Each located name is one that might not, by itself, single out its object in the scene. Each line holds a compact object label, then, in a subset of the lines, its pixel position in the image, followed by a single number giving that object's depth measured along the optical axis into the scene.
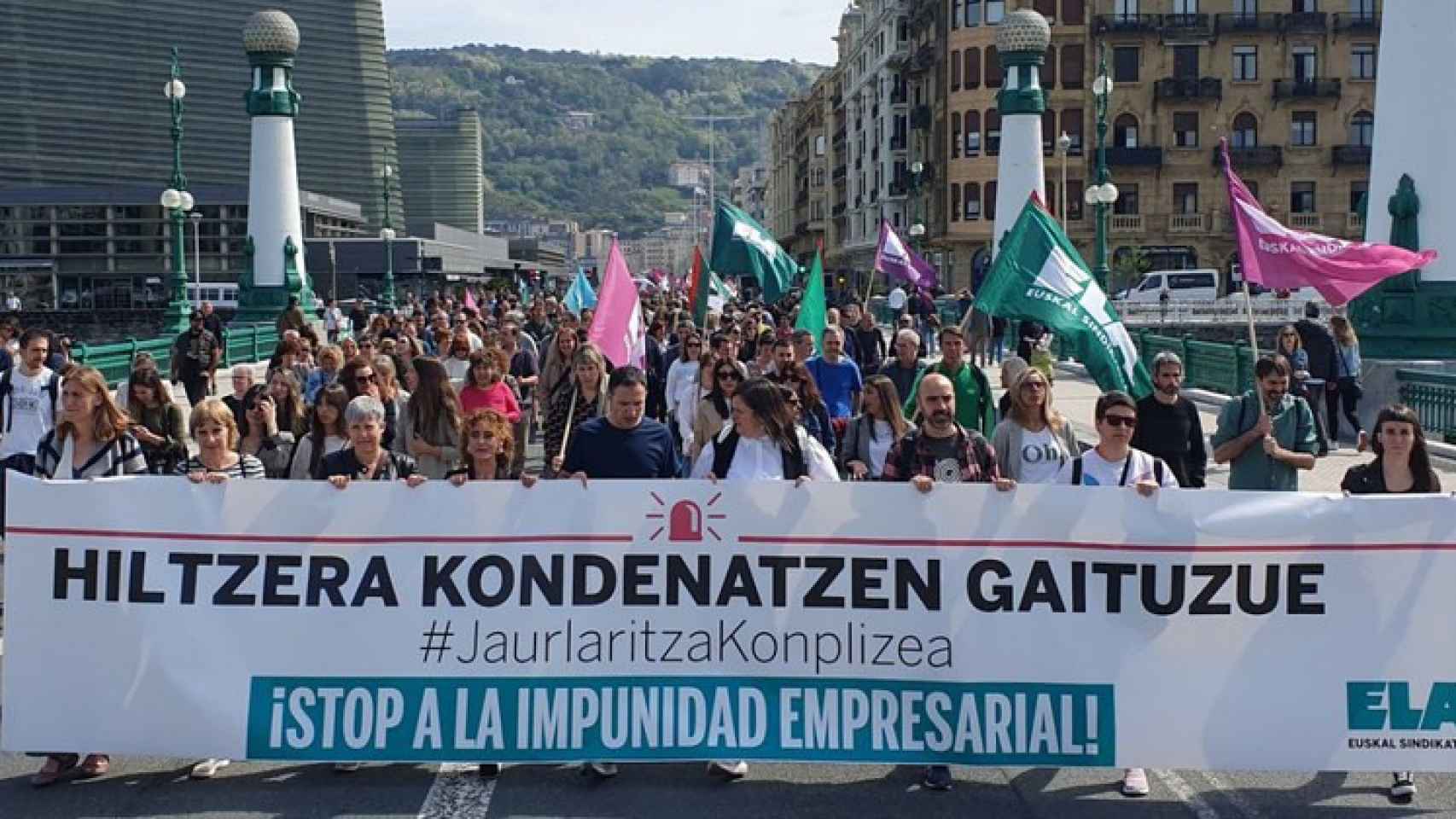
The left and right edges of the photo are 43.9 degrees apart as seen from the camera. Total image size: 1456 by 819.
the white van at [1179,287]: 53.34
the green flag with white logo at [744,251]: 19.20
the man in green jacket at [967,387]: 10.85
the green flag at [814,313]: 15.63
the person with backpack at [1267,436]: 9.12
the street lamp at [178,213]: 38.41
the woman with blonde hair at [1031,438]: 8.21
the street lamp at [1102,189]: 41.56
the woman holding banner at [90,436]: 8.31
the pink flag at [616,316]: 12.58
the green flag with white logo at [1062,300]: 9.48
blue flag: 24.88
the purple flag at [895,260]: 24.94
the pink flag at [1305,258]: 11.17
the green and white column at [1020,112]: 41.84
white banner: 6.74
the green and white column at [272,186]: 41.98
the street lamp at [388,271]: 59.33
